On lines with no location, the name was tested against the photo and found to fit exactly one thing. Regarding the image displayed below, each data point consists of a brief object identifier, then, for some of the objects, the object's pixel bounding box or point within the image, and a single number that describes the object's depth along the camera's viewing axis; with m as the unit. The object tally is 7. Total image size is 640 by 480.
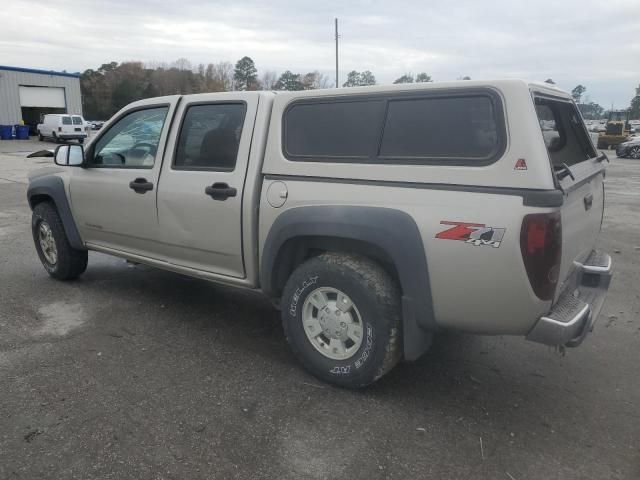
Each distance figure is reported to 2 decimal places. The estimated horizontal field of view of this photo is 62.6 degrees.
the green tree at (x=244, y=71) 79.41
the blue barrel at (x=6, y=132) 39.44
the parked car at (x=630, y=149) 26.59
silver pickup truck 2.69
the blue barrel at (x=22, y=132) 39.97
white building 42.00
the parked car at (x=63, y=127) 36.00
